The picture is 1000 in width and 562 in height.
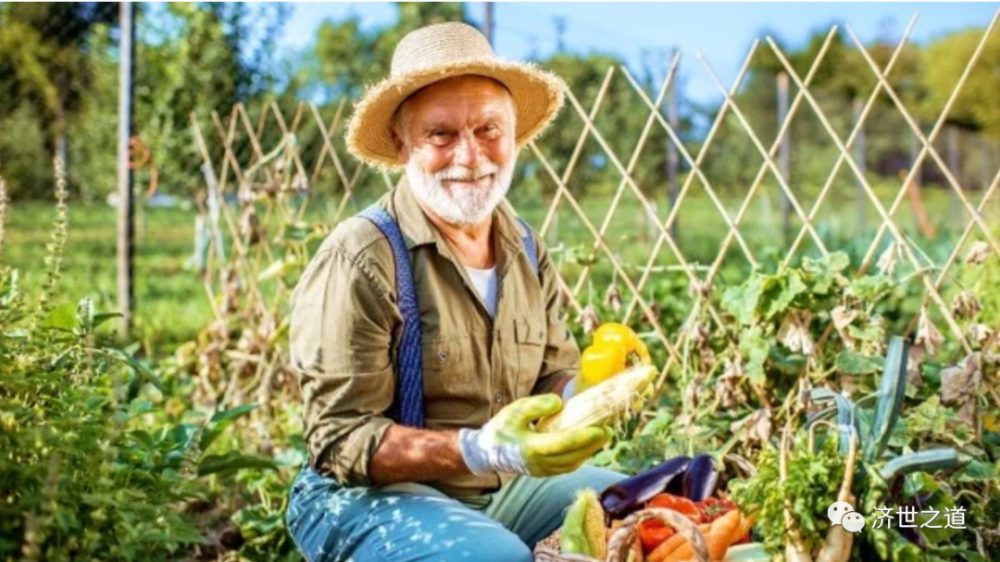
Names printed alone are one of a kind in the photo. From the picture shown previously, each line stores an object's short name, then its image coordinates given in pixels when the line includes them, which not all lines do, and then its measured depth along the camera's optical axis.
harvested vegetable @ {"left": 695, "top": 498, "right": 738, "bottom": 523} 2.29
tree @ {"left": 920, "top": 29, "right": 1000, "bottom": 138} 29.67
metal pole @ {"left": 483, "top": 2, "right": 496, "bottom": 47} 5.03
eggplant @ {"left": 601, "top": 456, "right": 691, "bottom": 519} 2.38
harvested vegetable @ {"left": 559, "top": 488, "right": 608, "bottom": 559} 2.13
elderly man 2.19
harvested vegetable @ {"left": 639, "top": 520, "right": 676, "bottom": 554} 2.18
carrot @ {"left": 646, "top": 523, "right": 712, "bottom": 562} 2.13
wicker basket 1.90
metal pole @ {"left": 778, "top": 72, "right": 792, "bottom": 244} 10.91
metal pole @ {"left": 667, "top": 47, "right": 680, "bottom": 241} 8.74
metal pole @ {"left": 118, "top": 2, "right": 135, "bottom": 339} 5.48
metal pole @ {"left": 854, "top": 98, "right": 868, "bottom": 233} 13.26
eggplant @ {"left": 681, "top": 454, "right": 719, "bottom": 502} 2.46
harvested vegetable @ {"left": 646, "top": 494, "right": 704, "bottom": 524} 2.29
